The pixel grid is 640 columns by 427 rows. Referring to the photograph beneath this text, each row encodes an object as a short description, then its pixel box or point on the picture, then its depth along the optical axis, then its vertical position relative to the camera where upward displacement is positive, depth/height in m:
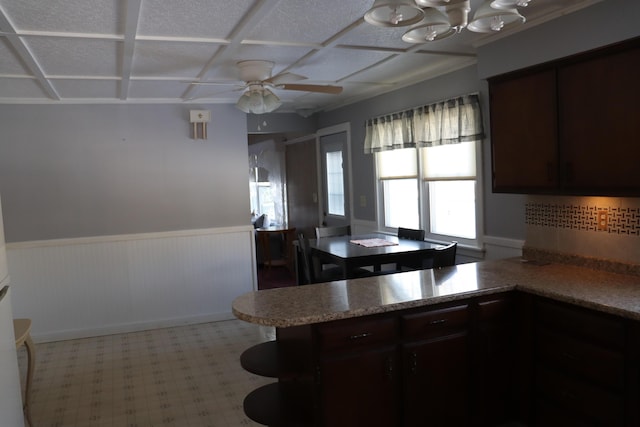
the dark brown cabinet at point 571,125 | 2.46 +0.30
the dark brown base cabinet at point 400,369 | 2.29 -0.88
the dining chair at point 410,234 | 4.53 -0.43
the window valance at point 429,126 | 3.87 +0.52
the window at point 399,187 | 4.86 +0.00
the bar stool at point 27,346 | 2.79 -0.84
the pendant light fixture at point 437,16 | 1.79 +0.64
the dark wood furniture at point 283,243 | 7.43 -0.77
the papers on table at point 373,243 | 4.31 -0.48
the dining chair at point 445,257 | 3.40 -0.49
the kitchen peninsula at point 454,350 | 2.26 -0.80
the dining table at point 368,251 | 3.84 -0.50
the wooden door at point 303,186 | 6.96 +0.07
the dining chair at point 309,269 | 4.27 -0.67
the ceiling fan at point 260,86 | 3.55 +0.78
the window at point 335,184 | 6.22 +0.08
